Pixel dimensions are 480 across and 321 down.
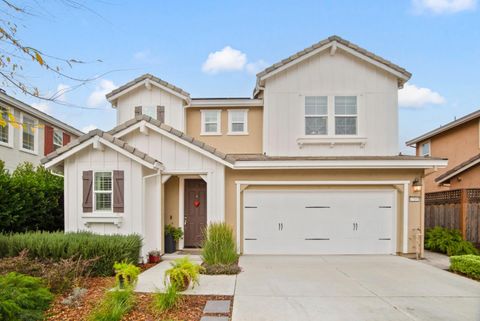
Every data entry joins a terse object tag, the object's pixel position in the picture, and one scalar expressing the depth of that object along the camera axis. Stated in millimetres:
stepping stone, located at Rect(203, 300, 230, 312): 5501
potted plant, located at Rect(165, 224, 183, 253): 10859
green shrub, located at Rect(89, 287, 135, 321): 4801
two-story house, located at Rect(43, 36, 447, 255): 9711
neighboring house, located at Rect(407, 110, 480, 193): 14336
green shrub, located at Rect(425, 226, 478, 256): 10906
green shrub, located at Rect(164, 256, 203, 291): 6340
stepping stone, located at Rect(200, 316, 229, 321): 5105
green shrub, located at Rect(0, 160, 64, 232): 9445
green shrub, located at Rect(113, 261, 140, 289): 6337
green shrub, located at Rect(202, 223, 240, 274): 8398
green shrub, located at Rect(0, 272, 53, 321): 4549
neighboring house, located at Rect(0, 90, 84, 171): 15137
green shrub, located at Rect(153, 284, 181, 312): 5344
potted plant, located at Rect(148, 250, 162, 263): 9633
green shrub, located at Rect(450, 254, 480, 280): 8164
